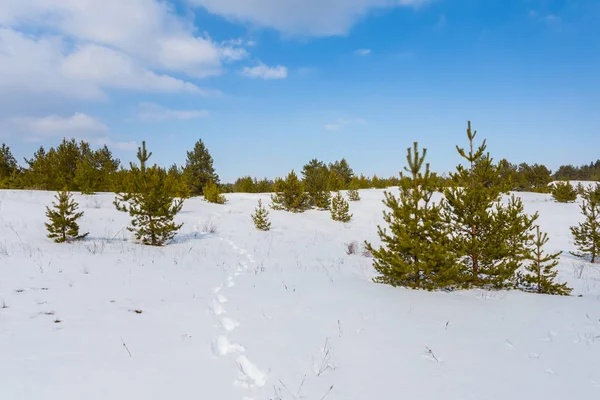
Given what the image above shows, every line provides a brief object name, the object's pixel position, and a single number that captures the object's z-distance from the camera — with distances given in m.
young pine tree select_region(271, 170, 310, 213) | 23.86
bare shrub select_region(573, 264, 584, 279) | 10.81
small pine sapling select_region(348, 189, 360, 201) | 29.48
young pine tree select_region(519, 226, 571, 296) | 7.06
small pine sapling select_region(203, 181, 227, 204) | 25.83
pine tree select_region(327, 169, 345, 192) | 32.33
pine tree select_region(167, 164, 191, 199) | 21.11
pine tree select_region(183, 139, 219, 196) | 32.31
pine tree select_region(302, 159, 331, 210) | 25.94
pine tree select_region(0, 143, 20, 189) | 23.08
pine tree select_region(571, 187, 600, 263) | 13.37
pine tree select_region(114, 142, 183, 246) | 10.85
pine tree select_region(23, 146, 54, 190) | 21.94
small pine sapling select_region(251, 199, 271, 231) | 16.98
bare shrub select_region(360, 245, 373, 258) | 12.27
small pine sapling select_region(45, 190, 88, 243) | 9.58
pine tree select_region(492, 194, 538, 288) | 6.69
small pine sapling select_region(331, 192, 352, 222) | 21.92
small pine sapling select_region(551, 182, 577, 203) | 27.03
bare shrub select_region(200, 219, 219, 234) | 15.41
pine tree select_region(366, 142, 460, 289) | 6.42
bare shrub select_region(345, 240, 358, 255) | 12.86
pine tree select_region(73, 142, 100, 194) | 20.16
